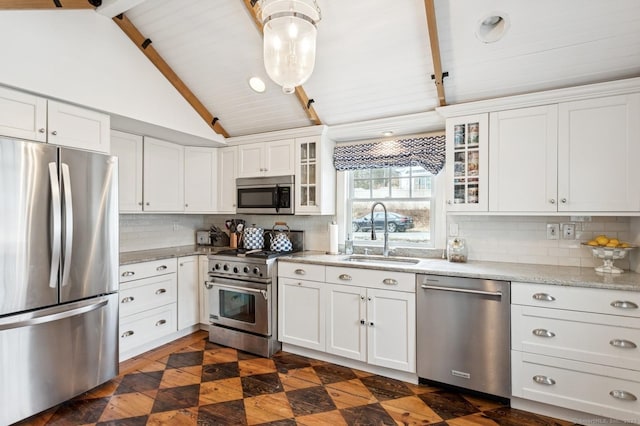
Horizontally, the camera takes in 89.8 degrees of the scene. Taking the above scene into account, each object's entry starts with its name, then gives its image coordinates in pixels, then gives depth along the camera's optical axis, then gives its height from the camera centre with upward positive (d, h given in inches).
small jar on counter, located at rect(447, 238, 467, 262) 113.0 -13.2
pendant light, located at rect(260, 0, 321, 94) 54.2 +30.5
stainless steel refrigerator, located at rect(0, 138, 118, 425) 76.9 -15.7
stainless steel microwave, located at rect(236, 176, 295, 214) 138.3 +8.5
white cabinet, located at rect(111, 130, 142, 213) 124.5 +18.6
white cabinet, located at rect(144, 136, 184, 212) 135.8 +16.9
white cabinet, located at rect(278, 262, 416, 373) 101.7 -33.9
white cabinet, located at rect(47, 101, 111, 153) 89.6 +25.8
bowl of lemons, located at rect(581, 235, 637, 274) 88.8 -10.2
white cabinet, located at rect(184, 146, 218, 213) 151.6 +16.8
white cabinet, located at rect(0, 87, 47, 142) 79.7 +25.6
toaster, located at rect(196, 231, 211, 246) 167.3 -12.5
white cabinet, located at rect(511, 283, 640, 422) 76.7 -34.0
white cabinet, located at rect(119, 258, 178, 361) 113.4 -33.9
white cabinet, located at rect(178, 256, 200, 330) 134.5 -33.7
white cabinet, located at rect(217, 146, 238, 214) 152.0 +17.4
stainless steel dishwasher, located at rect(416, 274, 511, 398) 88.8 -34.6
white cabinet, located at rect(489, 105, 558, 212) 94.5 +16.5
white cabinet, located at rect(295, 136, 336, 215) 133.0 +16.2
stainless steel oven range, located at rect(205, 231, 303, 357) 121.3 -34.1
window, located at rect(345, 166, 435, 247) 128.7 +4.8
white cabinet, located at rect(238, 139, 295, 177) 138.2 +24.7
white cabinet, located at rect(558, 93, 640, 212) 86.1 +16.5
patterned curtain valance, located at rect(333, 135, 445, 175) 120.2 +24.0
